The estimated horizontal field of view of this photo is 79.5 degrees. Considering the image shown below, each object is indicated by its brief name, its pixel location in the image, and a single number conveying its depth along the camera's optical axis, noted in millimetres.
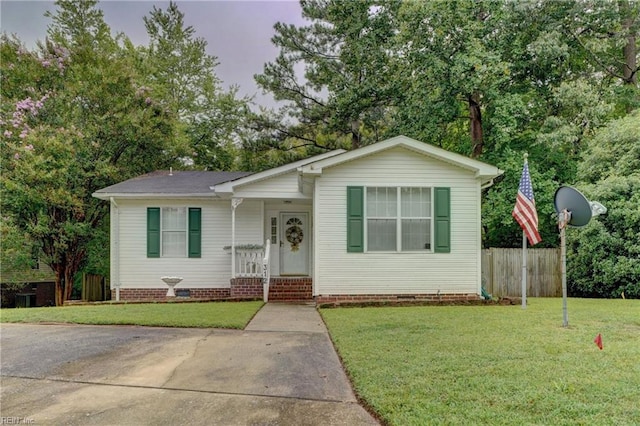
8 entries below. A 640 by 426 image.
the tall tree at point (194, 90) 19047
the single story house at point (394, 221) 8820
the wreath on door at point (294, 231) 11641
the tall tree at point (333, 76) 16188
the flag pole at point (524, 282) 7850
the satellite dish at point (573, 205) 5809
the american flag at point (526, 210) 7609
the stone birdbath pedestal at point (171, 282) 10570
